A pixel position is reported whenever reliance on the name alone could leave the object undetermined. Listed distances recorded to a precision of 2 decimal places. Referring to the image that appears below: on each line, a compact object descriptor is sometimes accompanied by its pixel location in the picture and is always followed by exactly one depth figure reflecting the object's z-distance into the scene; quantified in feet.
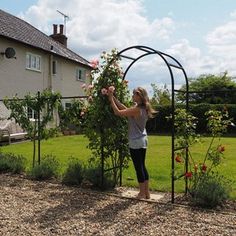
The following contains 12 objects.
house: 73.31
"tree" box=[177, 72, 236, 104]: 131.44
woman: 22.52
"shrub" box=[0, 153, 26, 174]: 32.27
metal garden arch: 22.72
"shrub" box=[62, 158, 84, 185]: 27.32
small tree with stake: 32.14
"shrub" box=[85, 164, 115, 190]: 25.93
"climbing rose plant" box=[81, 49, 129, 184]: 25.17
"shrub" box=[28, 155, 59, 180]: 29.48
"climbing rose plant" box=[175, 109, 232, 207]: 21.61
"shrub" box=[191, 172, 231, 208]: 21.16
